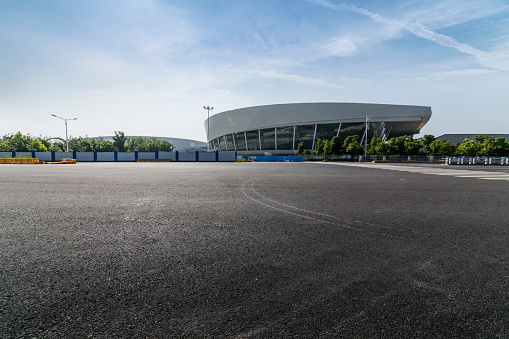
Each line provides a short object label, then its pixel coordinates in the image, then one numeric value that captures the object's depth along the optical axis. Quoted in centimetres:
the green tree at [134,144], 7701
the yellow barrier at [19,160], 3434
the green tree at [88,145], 7109
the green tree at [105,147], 7225
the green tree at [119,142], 7169
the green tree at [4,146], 6466
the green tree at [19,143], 6556
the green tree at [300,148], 7638
